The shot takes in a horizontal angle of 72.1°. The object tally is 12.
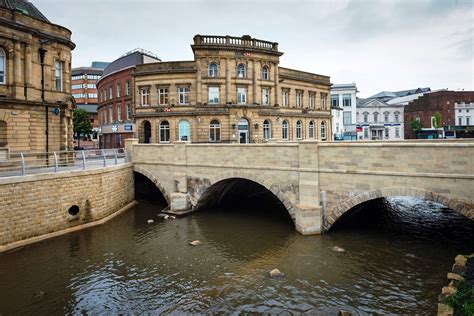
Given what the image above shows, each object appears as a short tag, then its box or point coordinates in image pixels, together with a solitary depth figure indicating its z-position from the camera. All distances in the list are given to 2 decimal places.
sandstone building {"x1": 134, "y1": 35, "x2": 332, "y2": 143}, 34.12
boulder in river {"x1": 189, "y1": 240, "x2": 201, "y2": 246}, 14.96
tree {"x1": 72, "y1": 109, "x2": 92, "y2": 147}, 51.75
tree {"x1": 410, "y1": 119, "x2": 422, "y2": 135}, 60.25
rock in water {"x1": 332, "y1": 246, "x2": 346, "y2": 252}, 13.42
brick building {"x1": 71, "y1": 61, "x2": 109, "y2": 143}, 93.25
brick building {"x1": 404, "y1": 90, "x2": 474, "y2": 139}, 60.16
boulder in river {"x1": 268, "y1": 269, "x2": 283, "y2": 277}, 11.54
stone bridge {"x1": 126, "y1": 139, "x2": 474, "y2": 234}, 11.81
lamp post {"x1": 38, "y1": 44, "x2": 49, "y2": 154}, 21.56
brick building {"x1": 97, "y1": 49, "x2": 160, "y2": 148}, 38.22
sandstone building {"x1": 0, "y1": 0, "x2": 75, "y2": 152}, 19.97
